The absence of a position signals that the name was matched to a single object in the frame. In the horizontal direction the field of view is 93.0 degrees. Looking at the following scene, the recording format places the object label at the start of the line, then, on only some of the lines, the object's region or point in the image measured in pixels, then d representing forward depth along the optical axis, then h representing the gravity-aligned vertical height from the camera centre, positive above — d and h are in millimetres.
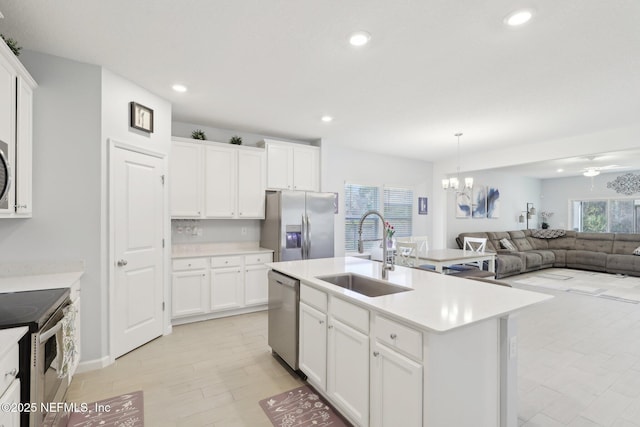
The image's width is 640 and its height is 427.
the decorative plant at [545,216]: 9211 -55
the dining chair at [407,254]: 4461 -617
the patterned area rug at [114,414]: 1990 -1385
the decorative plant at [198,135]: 4133 +1058
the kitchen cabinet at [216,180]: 3939 +451
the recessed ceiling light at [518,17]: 1926 +1284
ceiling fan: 6844 +1106
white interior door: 2861 -363
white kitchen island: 1413 -748
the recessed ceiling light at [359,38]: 2193 +1296
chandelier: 5162 +534
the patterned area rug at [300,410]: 2000 -1377
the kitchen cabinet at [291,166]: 4617 +749
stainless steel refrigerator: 4270 -173
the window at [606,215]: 7891 -20
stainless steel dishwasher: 2510 -917
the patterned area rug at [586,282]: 5275 -1383
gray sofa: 6715 -918
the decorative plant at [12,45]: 2135 +1180
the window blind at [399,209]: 6495 +103
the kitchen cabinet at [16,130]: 1985 +588
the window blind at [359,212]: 5855 +27
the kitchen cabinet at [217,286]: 3770 -968
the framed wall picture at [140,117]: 2982 +970
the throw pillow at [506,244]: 7363 -739
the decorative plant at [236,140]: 4414 +1059
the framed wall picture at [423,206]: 6980 +179
